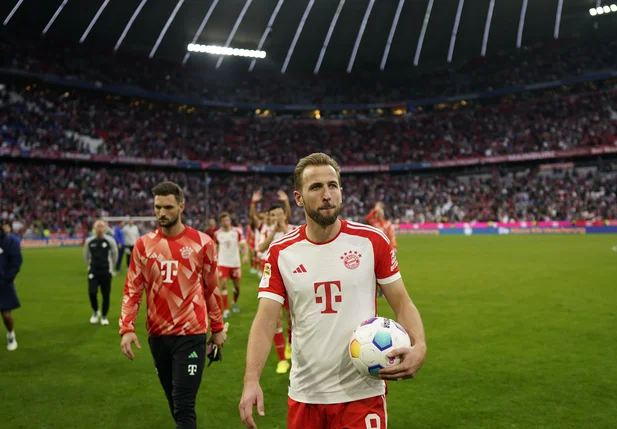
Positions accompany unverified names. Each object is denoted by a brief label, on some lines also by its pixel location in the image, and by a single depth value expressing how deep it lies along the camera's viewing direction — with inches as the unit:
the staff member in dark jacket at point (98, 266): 424.8
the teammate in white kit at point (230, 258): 474.6
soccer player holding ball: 111.3
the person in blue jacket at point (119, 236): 808.3
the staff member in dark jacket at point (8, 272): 331.0
